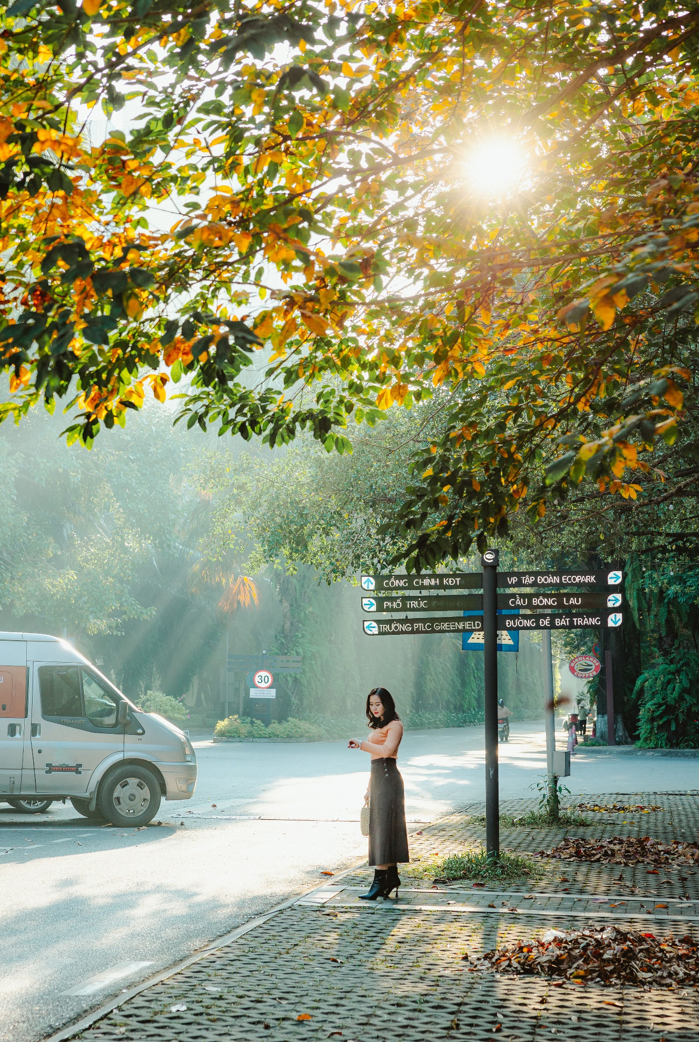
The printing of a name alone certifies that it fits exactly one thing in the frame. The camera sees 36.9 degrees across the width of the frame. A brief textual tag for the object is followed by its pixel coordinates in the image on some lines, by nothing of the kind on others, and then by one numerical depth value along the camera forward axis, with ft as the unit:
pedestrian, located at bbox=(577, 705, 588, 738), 129.29
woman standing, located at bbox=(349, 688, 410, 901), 27.30
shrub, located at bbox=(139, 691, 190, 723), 124.47
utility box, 42.16
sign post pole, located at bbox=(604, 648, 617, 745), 109.70
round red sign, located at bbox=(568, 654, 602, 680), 103.14
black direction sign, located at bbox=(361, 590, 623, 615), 32.68
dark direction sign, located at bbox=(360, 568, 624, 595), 32.81
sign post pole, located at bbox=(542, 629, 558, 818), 42.60
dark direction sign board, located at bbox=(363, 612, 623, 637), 32.48
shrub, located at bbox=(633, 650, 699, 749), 100.48
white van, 42.27
